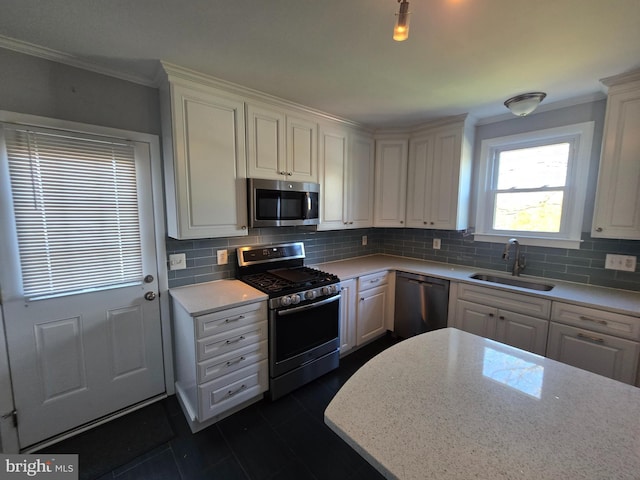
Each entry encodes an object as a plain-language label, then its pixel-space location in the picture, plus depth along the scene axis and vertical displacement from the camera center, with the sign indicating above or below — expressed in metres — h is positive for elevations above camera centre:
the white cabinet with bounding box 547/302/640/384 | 1.76 -0.84
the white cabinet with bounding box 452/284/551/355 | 2.10 -0.83
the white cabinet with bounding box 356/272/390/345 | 2.77 -0.96
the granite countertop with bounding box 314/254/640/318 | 1.89 -0.57
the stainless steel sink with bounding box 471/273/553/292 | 2.41 -0.61
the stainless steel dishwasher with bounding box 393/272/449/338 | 2.64 -0.89
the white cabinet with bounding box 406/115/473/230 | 2.77 +0.42
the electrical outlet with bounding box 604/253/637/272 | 2.09 -0.35
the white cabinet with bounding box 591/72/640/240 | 1.86 +0.38
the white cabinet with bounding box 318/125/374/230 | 2.73 +0.40
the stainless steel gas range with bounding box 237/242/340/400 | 2.08 -0.81
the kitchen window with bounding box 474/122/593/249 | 2.33 +0.30
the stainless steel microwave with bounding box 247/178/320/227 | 2.22 +0.11
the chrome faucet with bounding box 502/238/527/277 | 2.57 -0.42
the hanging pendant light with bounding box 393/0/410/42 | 0.90 +0.64
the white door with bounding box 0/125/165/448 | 1.62 -0.48
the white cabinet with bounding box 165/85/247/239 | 1.87 +0.35
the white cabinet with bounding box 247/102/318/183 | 2.20 +0.61
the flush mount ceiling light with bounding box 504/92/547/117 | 2.09 +0.89
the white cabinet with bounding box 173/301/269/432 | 1.79 -1.02
